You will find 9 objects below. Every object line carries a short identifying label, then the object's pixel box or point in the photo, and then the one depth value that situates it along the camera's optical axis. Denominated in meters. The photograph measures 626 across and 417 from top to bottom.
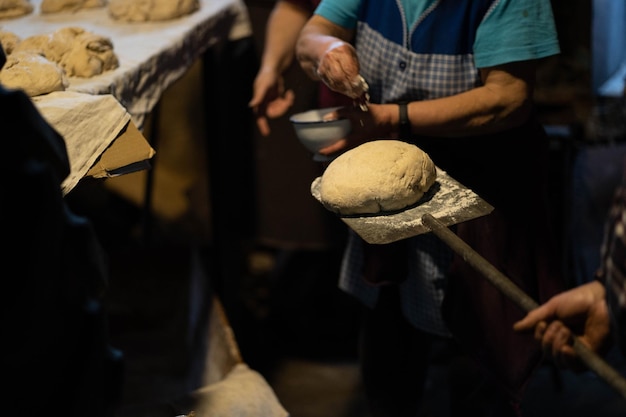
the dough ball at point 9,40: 2.01
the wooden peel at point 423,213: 1.45
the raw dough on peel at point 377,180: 1.56
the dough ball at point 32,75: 1.65
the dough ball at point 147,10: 2.56
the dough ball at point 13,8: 2.57
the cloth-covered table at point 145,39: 2.02
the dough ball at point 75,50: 1.95
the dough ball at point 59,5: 2.66
